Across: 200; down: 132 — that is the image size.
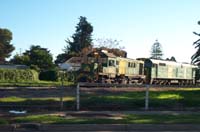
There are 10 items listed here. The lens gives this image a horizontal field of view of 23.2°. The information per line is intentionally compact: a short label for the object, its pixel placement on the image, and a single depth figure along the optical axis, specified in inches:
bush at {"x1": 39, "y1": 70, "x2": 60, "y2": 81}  2516.0
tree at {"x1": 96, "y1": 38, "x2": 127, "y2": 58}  4172.5
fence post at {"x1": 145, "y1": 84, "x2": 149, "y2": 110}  892.3
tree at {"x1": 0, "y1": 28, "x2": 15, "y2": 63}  5096.5
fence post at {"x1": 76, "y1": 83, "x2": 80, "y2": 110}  855.1
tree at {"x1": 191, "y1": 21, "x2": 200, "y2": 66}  1455.5
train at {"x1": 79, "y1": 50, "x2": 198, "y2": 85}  1889.8
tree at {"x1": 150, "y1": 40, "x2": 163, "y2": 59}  6963.6
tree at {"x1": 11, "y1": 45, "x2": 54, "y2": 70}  3459.6
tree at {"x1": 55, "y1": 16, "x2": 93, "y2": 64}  4847.4
